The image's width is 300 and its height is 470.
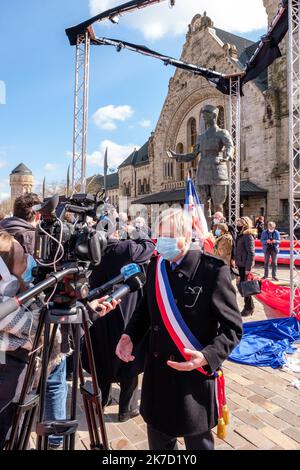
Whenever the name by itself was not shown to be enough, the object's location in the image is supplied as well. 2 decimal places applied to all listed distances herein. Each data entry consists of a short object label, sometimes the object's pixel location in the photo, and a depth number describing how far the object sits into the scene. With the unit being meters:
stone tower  88.36
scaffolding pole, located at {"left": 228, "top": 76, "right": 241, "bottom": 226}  13.56
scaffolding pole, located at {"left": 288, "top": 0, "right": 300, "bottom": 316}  6.29
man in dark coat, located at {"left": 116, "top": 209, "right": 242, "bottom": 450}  2.00
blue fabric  4.93
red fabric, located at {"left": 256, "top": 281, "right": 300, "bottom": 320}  6.80
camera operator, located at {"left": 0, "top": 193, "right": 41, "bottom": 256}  3.43
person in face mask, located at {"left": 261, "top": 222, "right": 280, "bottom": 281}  11.26
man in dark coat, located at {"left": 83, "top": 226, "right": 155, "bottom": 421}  3.53
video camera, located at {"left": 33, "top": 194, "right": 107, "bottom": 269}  1.84
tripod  1.83
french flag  4.12
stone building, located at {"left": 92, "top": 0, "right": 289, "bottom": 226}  21.92
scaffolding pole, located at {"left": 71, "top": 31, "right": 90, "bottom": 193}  12.15
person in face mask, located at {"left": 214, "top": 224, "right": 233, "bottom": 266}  7.09
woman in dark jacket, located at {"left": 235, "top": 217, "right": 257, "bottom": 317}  7.21
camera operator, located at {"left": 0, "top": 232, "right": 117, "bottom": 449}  2.16
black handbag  4.88
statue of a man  8.96
